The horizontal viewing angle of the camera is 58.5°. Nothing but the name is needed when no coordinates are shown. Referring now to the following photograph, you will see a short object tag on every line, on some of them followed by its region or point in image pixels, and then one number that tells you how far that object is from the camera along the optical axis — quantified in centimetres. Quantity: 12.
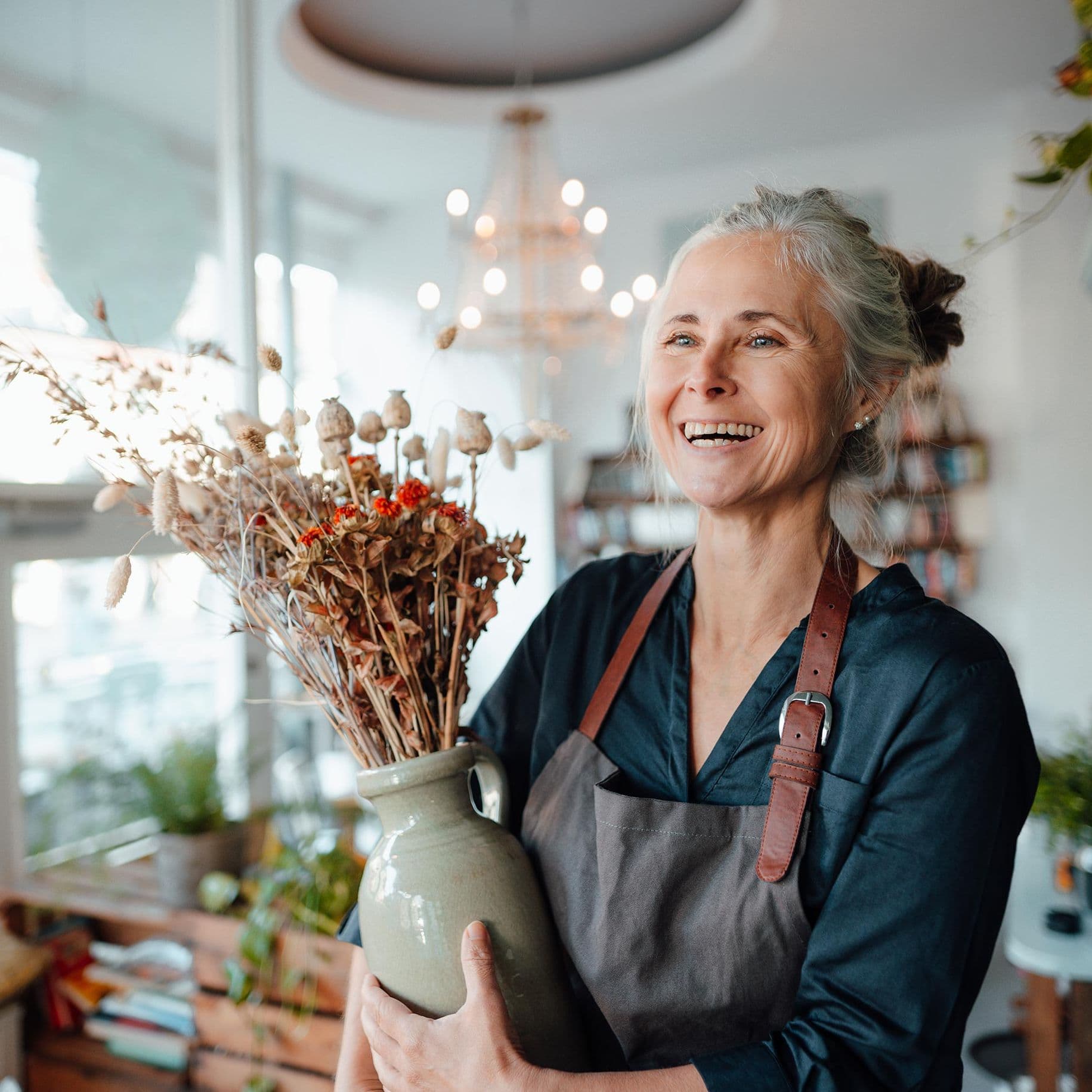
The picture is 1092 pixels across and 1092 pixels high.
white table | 232
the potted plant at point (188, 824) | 216
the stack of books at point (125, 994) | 207
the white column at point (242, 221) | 287
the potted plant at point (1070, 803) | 260
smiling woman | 90
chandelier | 357
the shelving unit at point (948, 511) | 484
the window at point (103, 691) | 247
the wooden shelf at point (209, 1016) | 186
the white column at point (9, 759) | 232
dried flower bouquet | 91
